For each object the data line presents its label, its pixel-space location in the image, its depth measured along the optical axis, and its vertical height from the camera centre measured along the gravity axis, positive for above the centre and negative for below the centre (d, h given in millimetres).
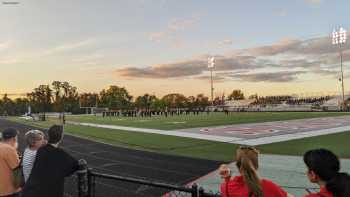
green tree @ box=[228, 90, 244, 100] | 192638 +6315
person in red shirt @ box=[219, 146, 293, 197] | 3404 -702
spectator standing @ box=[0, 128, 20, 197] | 5445 -813
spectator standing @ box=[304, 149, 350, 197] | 2861 -544
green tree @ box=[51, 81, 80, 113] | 160500 +5144
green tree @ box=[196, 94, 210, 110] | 176250 +3636
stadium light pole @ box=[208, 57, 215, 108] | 95062 +11395
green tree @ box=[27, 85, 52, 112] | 157000 +5404
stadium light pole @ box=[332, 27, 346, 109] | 82938 +15424
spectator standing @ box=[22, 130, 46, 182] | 5246 -565
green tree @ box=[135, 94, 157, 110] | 172500 +3908
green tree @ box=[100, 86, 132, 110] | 164912 +4910
